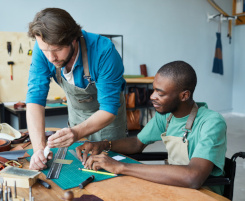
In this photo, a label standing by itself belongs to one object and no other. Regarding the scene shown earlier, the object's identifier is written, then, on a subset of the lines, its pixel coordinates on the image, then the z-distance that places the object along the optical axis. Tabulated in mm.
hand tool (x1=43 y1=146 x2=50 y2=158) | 1390
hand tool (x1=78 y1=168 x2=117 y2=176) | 1315
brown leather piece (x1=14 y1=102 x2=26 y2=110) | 3764
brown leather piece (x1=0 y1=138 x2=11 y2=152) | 1696
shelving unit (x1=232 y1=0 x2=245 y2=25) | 7098
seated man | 1267
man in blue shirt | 1379
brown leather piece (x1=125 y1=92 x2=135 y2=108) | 4988
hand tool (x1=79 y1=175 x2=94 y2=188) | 1177
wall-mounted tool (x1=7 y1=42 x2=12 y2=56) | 4047
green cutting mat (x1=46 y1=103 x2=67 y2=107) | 4023
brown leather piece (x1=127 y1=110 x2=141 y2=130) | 5012
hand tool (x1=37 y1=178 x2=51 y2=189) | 1163
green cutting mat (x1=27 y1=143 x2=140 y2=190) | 1210
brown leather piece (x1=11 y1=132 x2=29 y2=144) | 1901
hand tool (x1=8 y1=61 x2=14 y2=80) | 4090
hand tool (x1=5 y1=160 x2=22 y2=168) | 1413
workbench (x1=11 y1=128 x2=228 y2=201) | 1096
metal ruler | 1292
